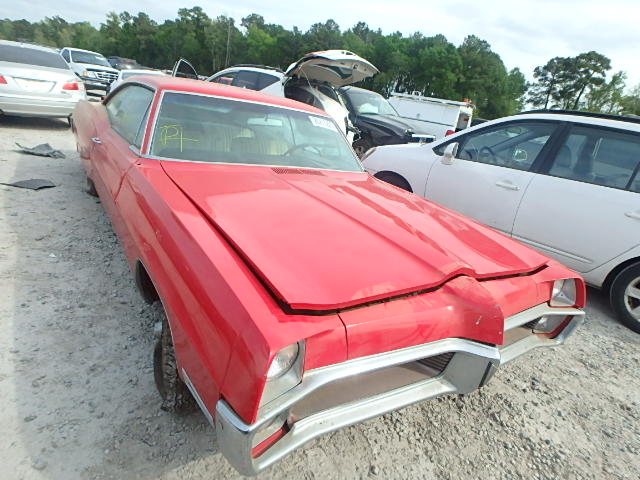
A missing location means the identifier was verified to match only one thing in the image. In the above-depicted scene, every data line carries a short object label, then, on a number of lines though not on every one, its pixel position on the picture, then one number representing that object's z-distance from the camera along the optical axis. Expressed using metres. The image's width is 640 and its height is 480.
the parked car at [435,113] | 10.24
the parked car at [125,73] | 10.59
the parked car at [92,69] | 12.45
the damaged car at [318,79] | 5.68
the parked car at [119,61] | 23.20
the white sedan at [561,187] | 3.16
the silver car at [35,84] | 6.17
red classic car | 1.21
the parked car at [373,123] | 7.63
